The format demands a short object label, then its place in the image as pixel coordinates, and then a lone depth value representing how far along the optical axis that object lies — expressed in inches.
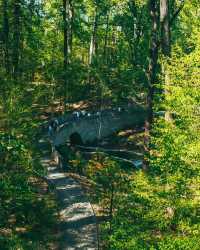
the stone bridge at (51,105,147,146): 1465.2
